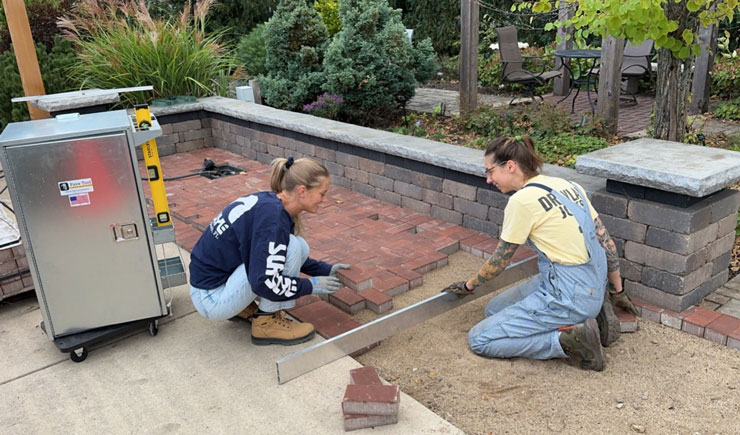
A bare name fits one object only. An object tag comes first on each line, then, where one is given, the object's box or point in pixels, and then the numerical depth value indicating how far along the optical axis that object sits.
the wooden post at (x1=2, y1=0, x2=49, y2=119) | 4.86
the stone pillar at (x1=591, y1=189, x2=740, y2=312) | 3.09
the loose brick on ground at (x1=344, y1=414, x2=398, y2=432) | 2.46
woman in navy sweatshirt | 2.79
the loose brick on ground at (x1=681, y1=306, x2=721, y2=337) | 3.09
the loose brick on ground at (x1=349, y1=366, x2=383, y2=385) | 2.61
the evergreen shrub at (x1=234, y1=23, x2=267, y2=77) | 9.19
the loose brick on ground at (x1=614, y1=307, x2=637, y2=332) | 3.16
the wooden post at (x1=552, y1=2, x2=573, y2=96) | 8.83
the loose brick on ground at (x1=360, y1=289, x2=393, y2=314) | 3.42
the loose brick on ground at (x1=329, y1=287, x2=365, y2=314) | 3.44
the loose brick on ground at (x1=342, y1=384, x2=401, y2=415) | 2.44
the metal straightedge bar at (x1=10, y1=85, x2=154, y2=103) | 3.33
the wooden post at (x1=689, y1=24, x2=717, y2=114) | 7.11
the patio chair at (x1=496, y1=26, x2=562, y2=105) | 8.11
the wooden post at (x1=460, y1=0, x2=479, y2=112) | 6.37
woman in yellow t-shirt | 2.77
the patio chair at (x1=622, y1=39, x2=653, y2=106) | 8.23
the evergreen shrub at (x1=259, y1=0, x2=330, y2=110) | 7.03
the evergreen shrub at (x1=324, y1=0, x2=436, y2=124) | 6.35
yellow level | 3.23
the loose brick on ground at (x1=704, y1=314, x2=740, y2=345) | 3.02
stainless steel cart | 2.74
